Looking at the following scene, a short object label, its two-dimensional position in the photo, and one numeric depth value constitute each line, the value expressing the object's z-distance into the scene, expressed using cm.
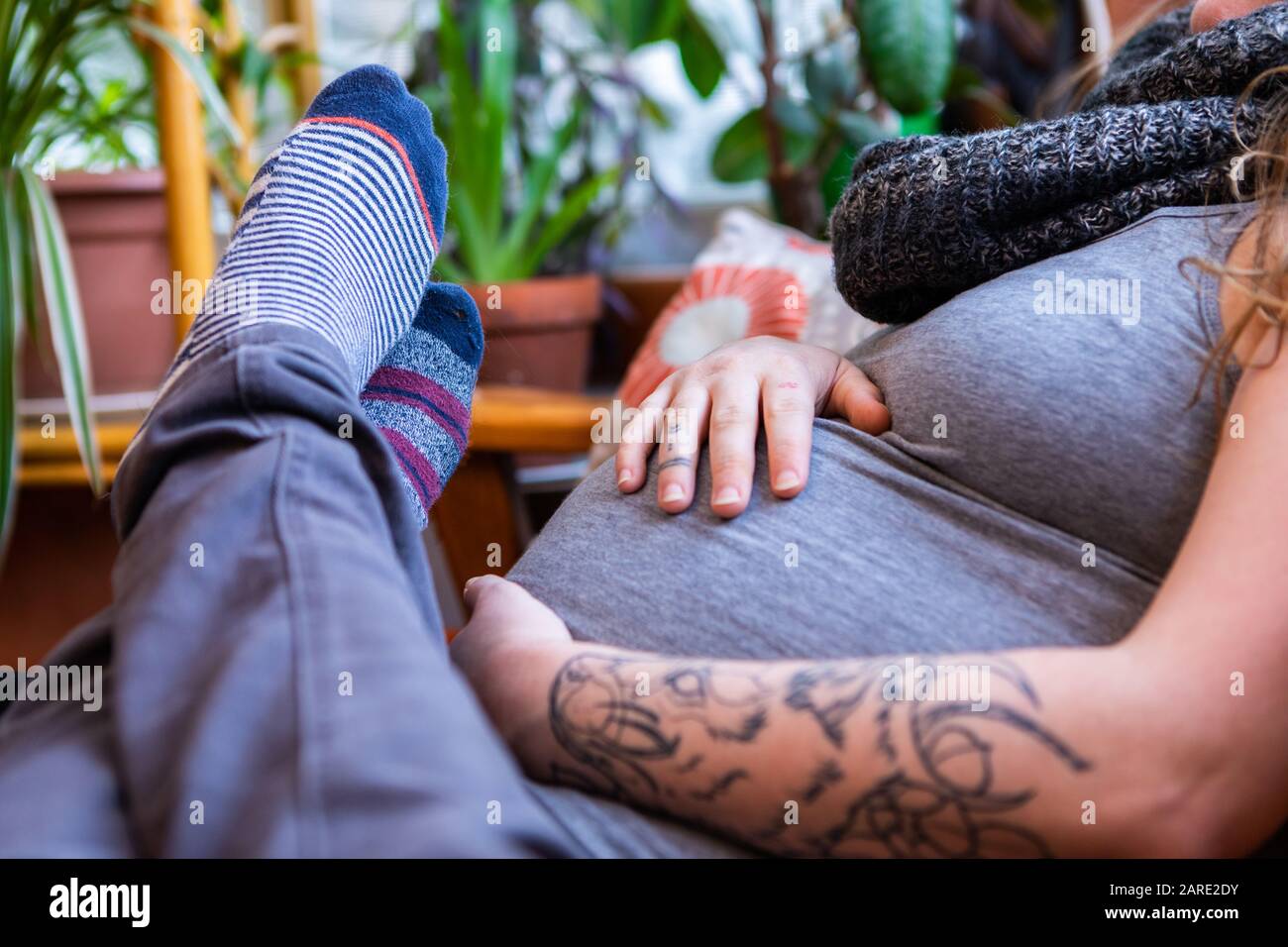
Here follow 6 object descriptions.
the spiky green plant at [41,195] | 115
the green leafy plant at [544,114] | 156
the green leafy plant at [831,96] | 141
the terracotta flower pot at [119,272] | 149
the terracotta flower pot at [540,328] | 147
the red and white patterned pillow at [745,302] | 112
